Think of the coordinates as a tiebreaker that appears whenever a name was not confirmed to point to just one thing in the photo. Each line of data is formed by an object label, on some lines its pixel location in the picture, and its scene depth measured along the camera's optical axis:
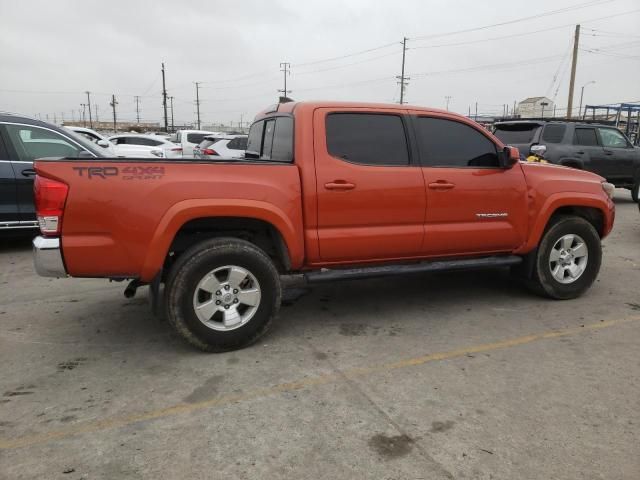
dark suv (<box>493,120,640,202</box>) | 10.82
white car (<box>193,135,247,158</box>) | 12.30
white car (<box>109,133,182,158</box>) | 13.84
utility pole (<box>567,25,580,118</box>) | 34.75
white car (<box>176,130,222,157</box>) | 18.82
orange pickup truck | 3.42
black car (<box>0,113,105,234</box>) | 6.70
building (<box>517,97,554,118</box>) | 66.62
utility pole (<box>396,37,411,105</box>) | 64.50
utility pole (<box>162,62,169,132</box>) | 67.56
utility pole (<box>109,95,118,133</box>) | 92.91
